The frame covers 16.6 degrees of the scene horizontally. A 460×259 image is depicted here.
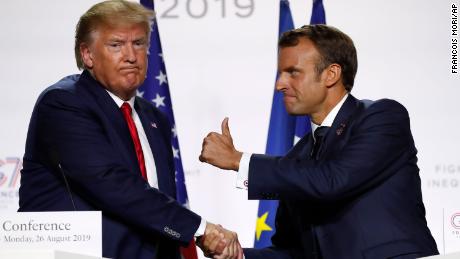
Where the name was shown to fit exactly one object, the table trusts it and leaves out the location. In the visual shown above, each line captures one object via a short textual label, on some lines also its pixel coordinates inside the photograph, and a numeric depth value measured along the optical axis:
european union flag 9.52
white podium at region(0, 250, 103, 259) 4.44
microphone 5.70
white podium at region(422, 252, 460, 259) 4.42
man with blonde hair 5.66
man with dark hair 5.60
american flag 9.28
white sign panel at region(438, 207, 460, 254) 5.08
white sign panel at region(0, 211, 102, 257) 4.62
